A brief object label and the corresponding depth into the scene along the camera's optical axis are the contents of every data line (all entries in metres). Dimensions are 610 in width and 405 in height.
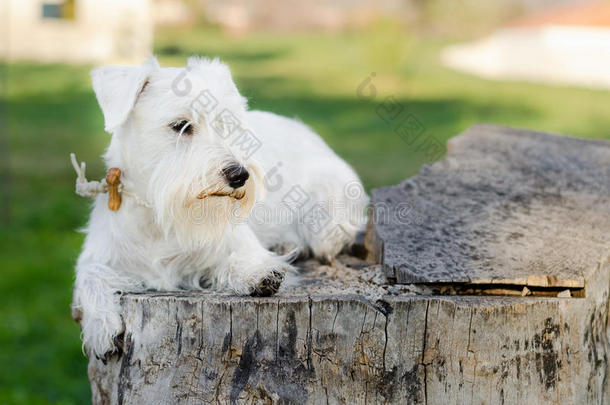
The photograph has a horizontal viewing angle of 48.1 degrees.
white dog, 3.24
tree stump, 2.90
